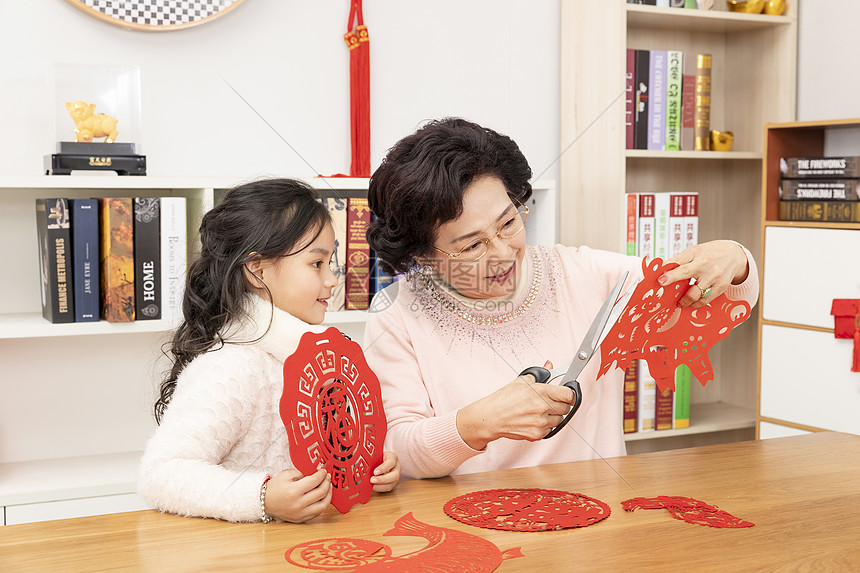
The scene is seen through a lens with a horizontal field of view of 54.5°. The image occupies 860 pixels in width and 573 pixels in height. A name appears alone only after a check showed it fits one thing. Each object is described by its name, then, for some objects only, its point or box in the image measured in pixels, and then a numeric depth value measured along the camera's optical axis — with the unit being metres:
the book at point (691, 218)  2.31
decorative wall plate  1.85
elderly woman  1.33
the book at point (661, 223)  2.27
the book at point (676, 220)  2.29
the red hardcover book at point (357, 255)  1.92
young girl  0.96
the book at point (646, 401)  2.29
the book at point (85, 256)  1.70
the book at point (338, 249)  1.90
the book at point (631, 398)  2.28
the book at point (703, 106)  2.34
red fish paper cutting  0.81
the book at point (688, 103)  2.33
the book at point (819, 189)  2.09
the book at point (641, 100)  2.26
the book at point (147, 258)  1.74
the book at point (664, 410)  2.33
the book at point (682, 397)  2.36
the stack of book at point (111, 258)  1.70
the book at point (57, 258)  1.69
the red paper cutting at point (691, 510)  0.94
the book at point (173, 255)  1.76
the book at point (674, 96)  2.30
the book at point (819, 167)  2.09
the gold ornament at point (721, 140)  2.41
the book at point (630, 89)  2.24
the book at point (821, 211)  2.08
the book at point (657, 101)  2.27
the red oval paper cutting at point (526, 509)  0.93
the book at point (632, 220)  2.23
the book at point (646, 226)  2.25
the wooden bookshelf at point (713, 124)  2.20
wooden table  0.84
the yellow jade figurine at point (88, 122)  1.74
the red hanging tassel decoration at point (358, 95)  2.08
